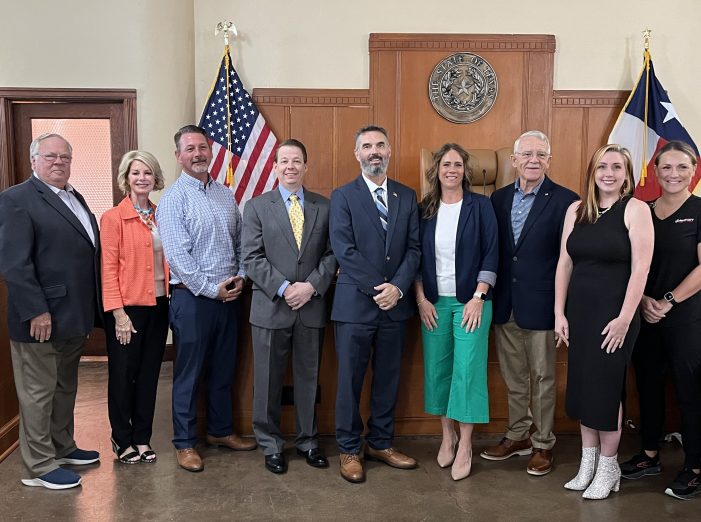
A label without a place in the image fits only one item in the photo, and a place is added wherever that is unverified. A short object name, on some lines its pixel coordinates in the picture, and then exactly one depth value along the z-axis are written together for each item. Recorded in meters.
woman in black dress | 3.12
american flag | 5.81
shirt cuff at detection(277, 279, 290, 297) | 3.46
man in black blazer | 3.23
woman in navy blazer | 3.47
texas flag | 5.72
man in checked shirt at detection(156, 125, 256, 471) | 3.53
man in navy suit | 3.44
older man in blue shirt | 3.48
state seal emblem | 5.96
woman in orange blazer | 3.50
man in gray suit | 3.52
